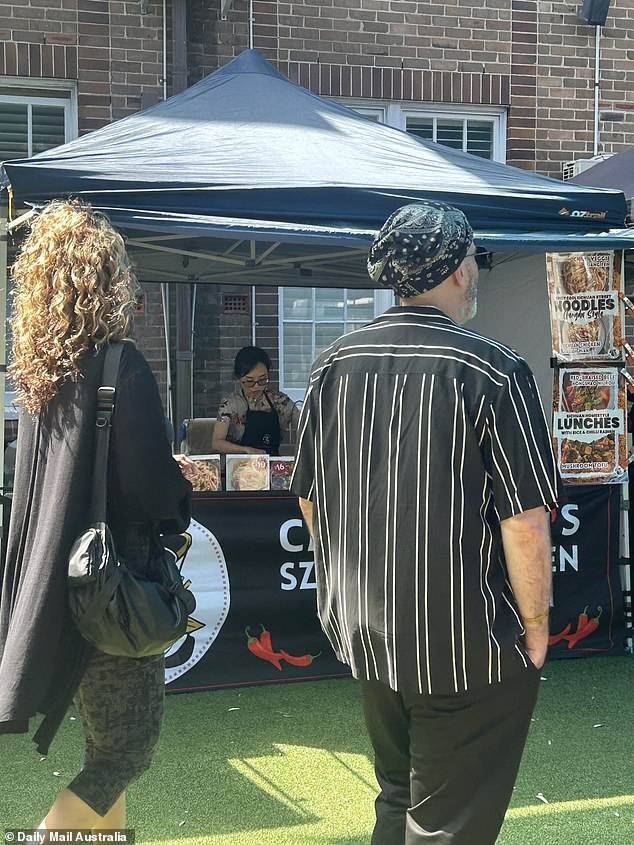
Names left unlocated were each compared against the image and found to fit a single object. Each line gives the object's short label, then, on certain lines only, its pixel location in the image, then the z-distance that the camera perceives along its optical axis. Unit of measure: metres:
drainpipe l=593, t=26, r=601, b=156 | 9.26
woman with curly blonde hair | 2.31
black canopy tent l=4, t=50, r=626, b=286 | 4.48
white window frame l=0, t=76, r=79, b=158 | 7.98
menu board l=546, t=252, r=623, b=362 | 5.63
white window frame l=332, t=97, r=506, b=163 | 8.70
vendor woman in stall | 6.84
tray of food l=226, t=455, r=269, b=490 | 5.10
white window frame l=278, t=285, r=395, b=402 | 8.62
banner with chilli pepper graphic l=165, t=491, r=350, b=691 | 4.97
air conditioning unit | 8.97
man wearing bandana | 2.14
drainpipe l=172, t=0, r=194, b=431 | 8.02
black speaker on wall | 9.06
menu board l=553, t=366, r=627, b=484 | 5.60
